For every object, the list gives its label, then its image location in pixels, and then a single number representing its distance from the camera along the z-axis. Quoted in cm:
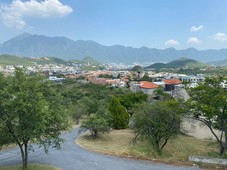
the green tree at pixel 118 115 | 1899
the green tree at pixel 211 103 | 1141
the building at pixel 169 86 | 4683
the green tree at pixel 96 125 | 1594
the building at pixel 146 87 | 4821
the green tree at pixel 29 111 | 825
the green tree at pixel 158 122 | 1233
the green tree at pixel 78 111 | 2357
